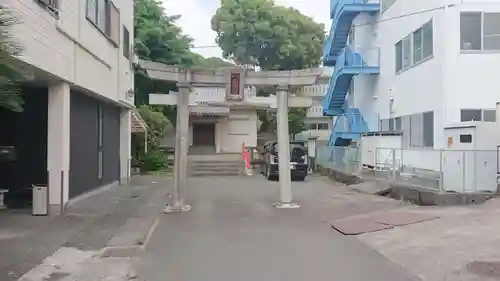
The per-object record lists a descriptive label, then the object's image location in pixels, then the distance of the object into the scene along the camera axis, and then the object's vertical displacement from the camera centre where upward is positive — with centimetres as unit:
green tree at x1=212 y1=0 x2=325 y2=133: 4225 +815
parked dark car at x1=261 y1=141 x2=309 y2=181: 2769 -79
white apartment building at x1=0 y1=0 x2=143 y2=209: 1252 +139
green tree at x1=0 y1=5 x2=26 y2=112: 491 +72
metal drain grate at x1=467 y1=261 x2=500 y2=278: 779 -171
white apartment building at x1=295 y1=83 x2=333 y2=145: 4747 +224
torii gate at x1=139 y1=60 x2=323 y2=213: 1587 +168
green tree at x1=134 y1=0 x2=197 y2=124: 3247 +599
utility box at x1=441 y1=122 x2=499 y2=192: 1477 -36
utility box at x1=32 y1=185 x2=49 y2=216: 1359 -135
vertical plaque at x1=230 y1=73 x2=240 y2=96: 1614 +177
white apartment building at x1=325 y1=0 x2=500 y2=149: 1820 +296
